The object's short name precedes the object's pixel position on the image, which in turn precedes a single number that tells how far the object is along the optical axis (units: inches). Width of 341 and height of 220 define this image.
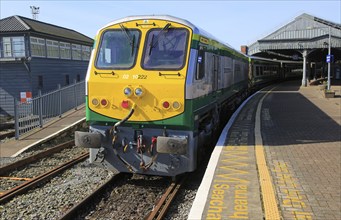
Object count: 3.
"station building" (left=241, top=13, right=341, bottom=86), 1342.3
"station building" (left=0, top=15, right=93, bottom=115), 875.4
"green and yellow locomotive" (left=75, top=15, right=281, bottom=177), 249.8
